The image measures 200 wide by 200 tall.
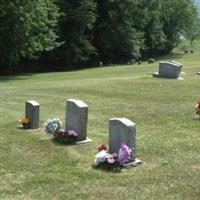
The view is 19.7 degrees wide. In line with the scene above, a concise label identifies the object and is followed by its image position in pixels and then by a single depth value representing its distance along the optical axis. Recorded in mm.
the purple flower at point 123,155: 8148
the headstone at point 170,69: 24266
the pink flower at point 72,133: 10227
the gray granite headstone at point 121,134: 8398
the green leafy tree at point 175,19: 81625
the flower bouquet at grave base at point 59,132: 10227
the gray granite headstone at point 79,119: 10266
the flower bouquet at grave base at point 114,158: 8164
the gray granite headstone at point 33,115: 12258
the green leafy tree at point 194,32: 89250
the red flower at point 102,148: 8719
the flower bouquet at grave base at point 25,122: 12305
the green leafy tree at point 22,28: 40000
